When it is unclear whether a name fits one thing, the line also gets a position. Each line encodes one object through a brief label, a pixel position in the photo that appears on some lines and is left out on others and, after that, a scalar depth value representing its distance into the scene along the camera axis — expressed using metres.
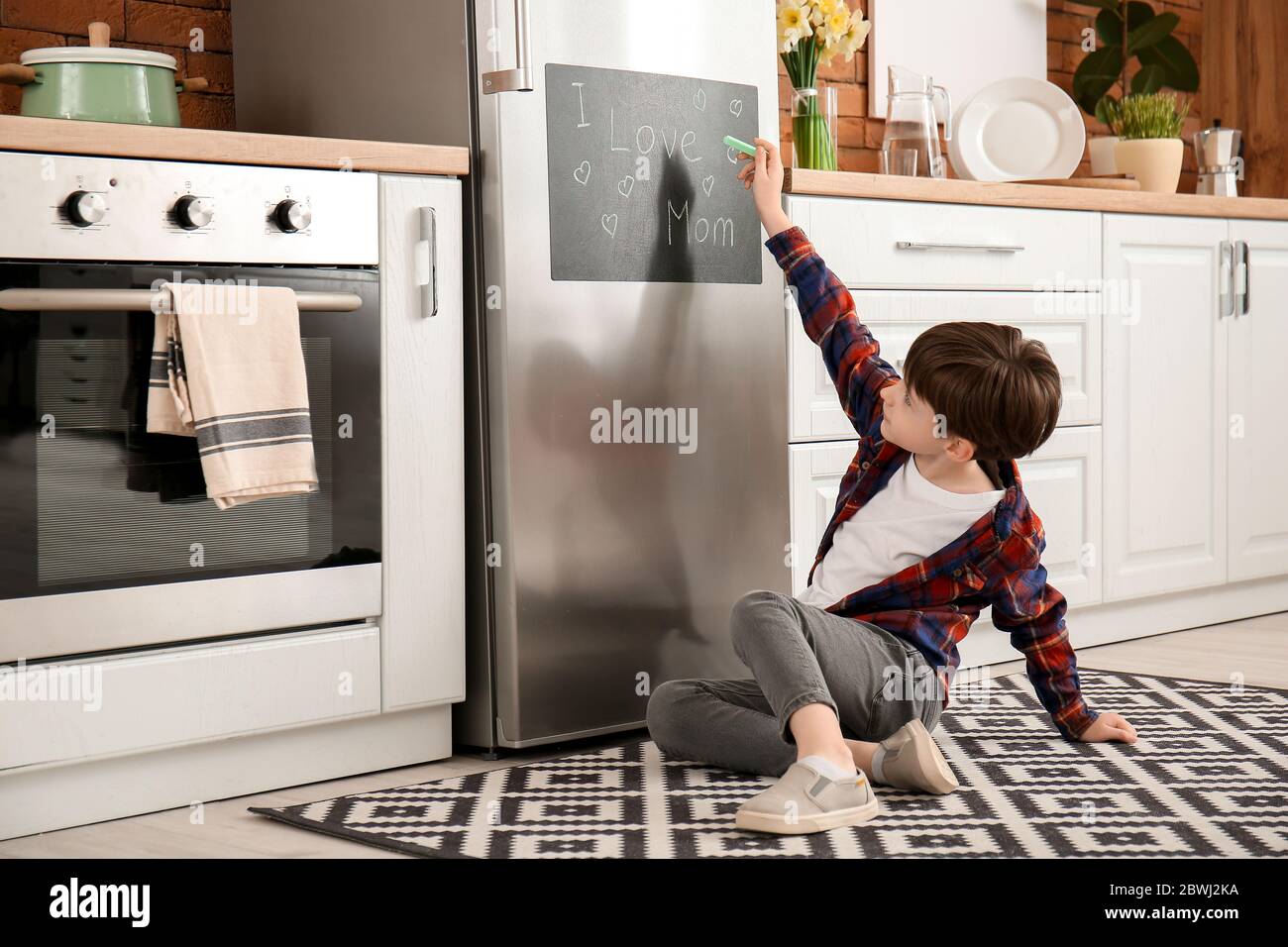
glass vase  2.81
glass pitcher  3.00
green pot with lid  2.25
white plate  3.43
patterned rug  1.74
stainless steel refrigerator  2.22
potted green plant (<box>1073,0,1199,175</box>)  3.97
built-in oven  1.83
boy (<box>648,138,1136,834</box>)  2.00
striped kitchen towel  1.91
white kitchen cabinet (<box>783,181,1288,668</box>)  2.65
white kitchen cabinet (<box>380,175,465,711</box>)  2.15
